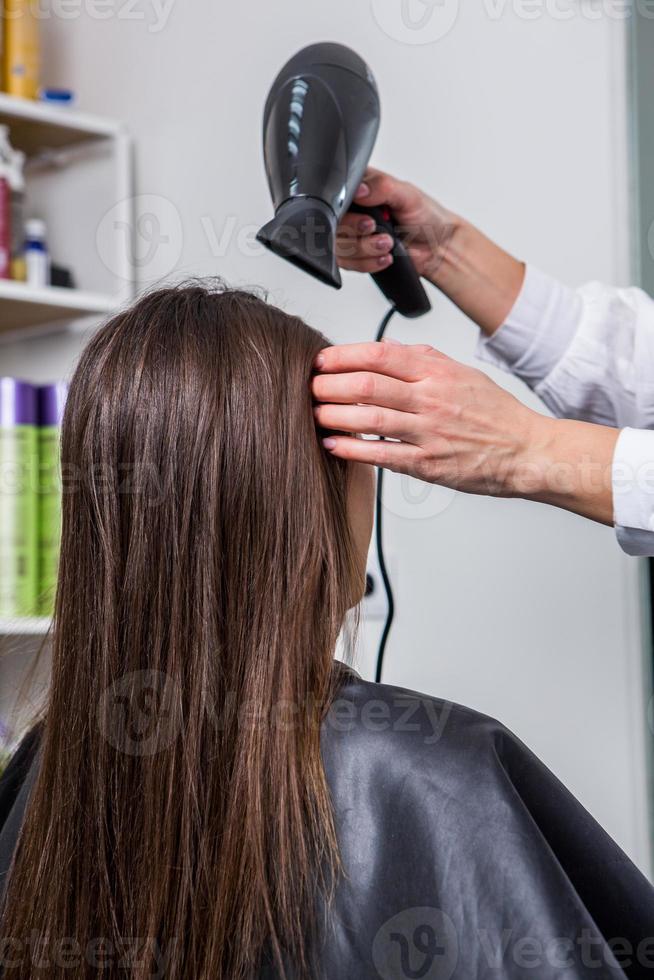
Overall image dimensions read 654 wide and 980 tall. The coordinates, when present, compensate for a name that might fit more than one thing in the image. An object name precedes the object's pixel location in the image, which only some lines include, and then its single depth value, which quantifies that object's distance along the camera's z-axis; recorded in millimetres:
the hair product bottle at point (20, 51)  1679
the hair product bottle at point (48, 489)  1575
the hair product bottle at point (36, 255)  1641
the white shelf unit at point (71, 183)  1614
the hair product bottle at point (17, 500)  1540
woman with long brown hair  757
